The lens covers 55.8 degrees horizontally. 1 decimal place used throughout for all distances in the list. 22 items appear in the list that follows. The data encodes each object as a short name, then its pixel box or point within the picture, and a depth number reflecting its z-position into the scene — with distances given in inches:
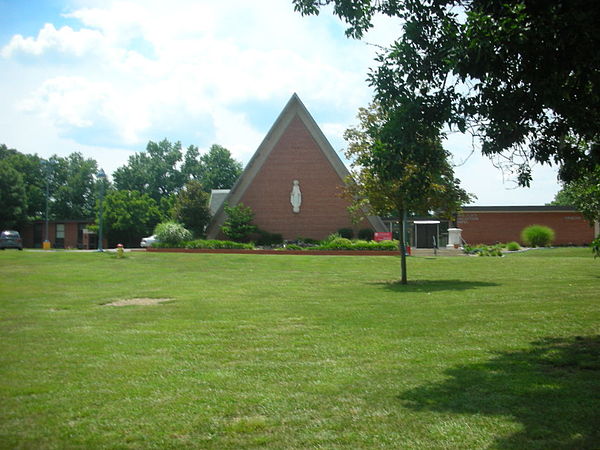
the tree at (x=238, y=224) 1552.7
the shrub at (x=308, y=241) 1533.2
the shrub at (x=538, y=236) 1686.8
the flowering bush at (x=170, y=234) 1428.4
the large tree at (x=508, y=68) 234.2
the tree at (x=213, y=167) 3425.2
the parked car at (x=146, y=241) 2058.1
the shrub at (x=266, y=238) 1569.9
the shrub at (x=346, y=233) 1584.6
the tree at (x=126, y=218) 2303.2
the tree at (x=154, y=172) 3592.5
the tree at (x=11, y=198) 2466.8
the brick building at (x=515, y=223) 1819.6
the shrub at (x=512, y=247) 1511.6
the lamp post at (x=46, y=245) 1709.9
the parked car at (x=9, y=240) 1636.3
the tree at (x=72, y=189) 3277.6
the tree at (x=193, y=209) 1652.3
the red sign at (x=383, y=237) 1466.5
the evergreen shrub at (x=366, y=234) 1563.7
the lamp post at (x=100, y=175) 1387.8
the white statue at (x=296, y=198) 1617.9
